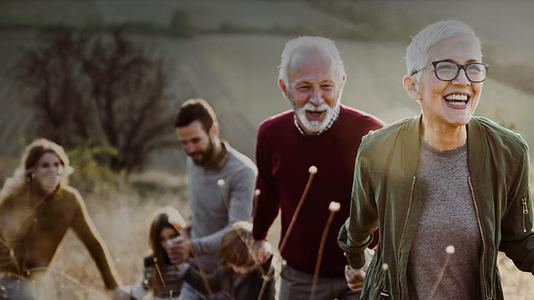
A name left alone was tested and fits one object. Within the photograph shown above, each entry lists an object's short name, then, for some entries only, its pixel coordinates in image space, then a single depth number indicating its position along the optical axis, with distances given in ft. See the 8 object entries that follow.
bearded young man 19.94
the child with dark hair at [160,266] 20.83
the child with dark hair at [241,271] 18.17
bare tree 48.37
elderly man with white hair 15.30
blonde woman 20.01
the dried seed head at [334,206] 14.98
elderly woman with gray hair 11.06
